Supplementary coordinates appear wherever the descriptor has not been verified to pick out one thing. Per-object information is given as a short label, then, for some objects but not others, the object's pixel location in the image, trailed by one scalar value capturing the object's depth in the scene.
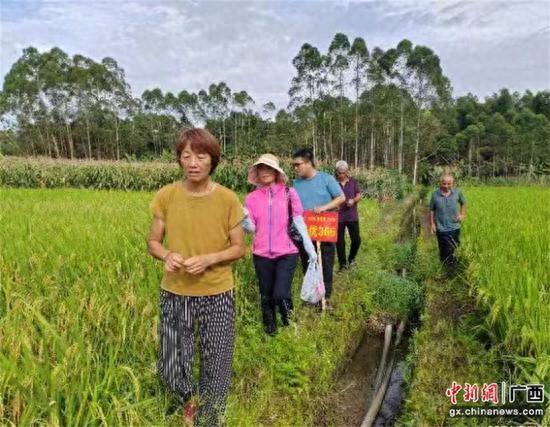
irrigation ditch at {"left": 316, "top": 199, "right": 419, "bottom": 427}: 3.16
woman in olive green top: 2.21
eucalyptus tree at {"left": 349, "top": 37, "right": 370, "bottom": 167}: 30.89
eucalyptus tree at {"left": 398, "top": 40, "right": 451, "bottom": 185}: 31.34
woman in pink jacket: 3.48
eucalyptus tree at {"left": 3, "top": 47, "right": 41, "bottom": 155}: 39.62
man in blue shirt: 4.28
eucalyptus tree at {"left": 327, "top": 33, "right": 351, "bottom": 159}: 31.00
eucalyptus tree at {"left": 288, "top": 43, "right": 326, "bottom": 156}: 31.84
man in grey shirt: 5.67
